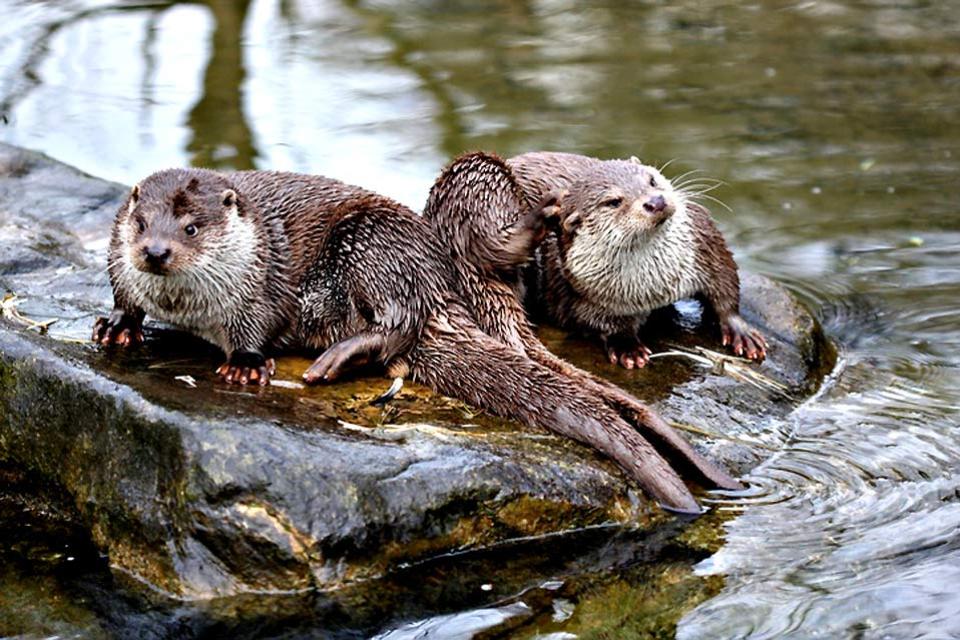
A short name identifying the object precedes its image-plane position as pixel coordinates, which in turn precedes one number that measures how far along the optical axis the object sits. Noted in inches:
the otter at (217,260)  315.3
